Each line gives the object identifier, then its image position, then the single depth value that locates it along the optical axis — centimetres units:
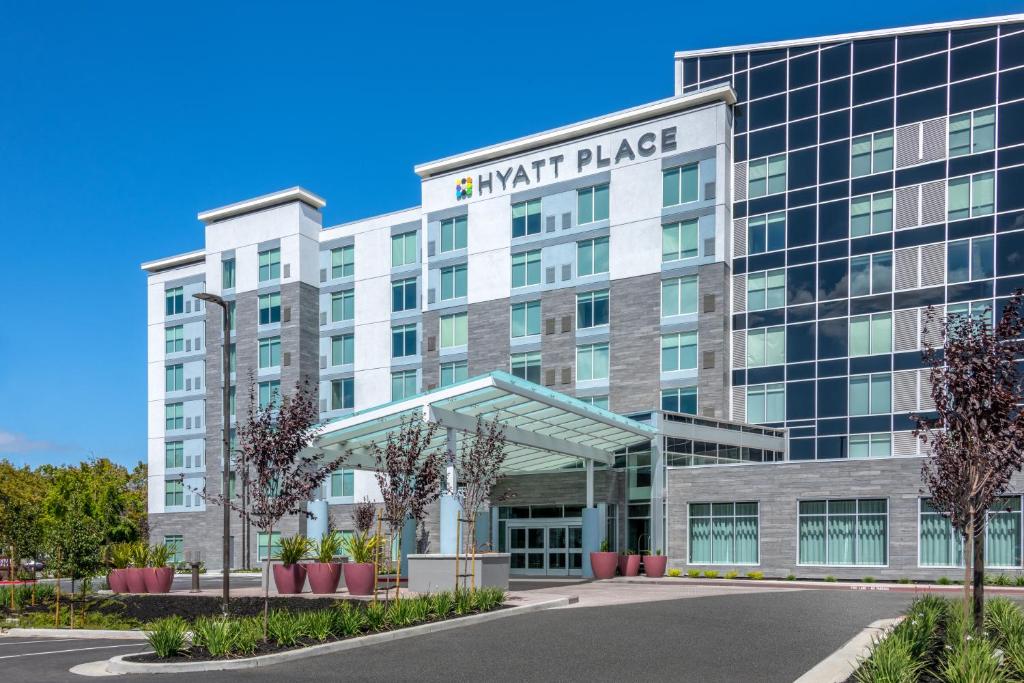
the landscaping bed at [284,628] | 1628
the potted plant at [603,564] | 3772
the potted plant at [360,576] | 2694
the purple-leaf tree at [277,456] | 1878
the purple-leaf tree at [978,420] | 1581
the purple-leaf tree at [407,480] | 2167
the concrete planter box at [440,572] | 2580
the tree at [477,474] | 2506
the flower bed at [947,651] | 1168
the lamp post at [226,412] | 2244
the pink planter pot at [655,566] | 3869
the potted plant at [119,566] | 3056
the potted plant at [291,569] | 2847
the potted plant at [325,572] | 2789
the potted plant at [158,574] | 3027
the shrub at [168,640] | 1622
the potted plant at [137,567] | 3034
